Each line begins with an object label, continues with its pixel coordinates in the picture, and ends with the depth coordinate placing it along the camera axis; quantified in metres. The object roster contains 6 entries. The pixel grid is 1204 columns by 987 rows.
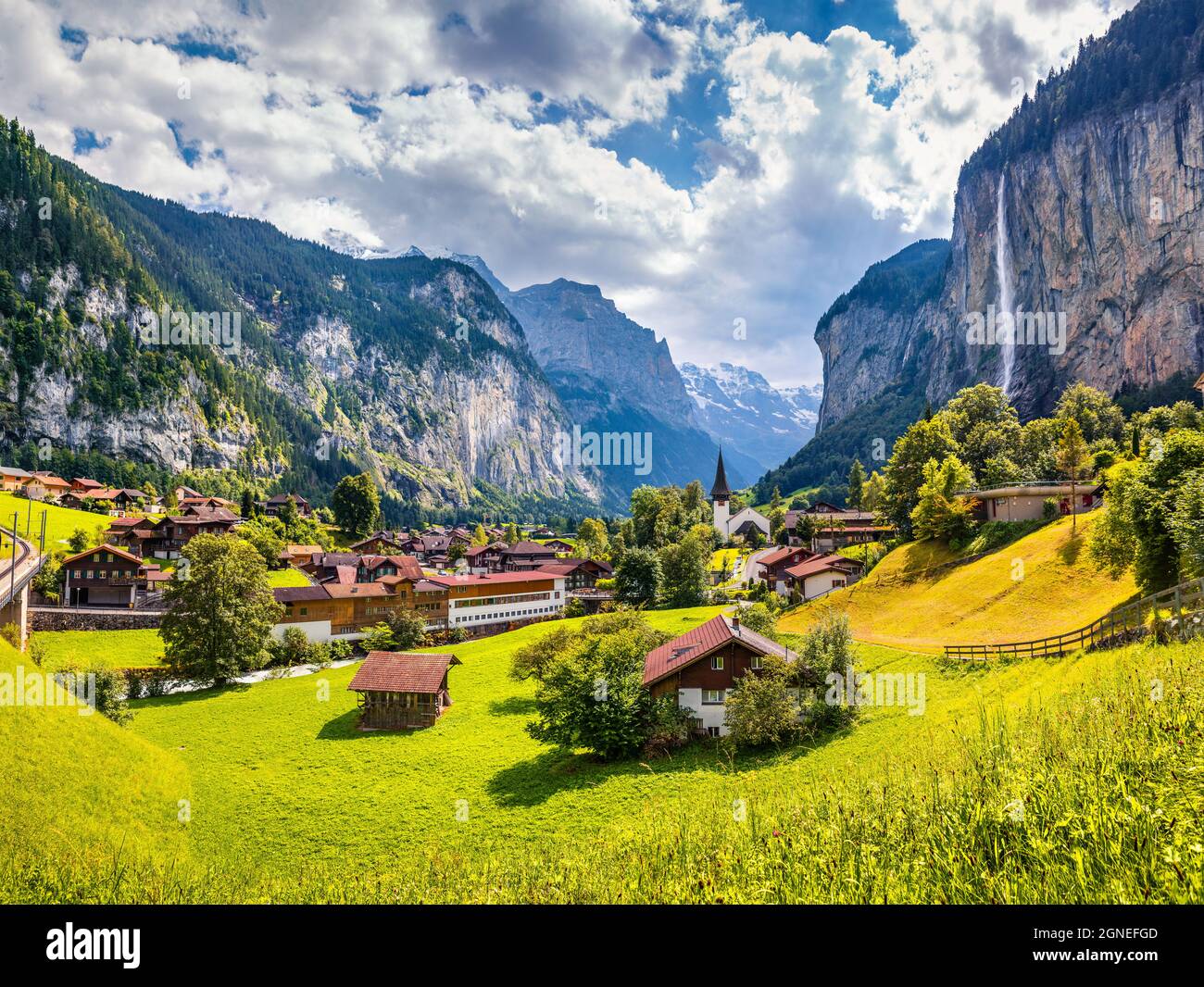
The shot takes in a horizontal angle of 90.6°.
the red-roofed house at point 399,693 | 36.38
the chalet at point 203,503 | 106.37
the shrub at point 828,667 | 26.48
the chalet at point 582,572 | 88.44
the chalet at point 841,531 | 83.00
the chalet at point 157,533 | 77.50
